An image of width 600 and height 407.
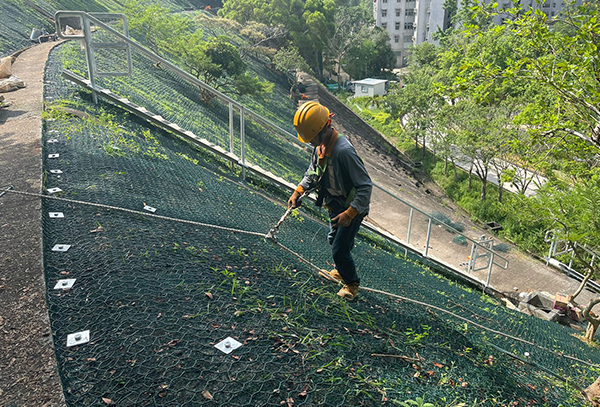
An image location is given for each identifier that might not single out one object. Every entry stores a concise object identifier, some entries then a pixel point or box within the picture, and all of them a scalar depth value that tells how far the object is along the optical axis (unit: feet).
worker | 11.76
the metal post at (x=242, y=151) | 24.42
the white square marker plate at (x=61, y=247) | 11.58
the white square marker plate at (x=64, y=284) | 10.17
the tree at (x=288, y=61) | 103.63
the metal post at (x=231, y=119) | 24.52
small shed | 145.79
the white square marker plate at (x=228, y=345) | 9.27
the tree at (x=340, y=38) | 160.20
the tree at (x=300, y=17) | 124.67
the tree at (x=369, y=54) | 167.94
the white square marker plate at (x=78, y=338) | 8.71
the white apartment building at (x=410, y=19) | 195.62
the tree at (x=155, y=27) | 59.98
